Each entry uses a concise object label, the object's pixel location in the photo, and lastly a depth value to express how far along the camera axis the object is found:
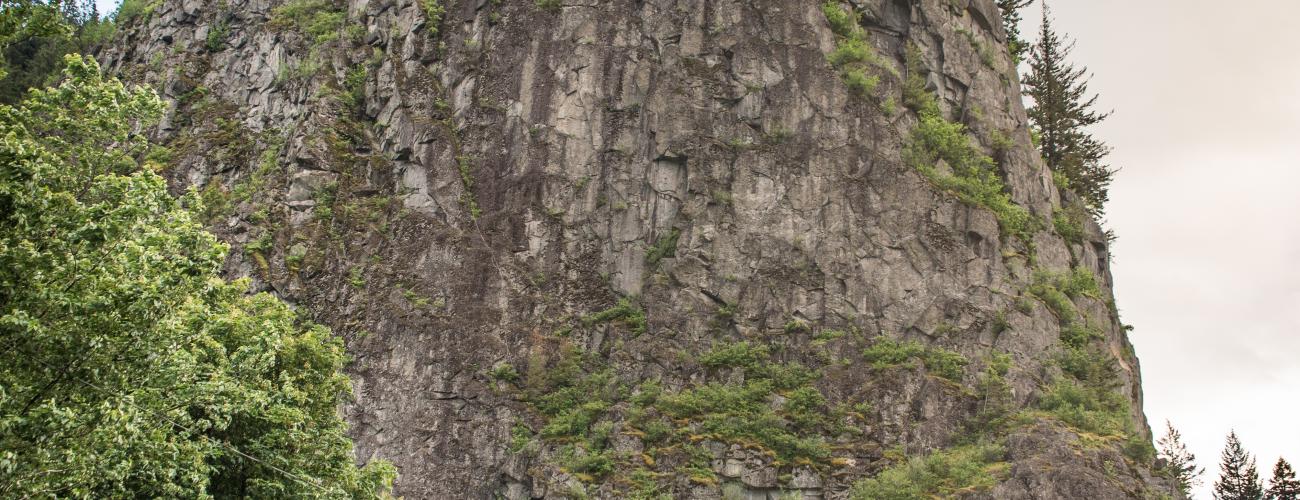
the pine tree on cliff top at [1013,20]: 55.81
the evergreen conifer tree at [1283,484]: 50.47
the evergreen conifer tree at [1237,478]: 51.88
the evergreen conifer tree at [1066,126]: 54.97
